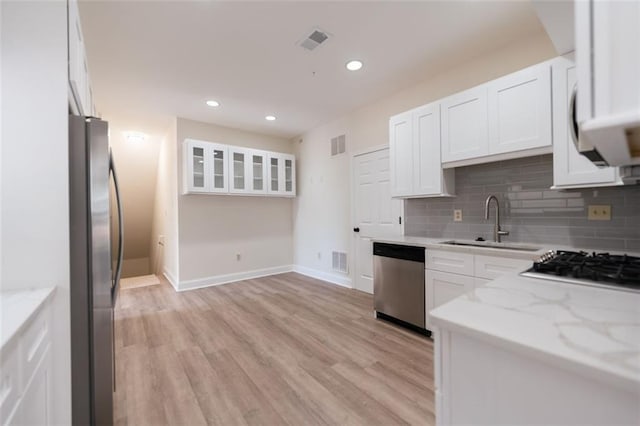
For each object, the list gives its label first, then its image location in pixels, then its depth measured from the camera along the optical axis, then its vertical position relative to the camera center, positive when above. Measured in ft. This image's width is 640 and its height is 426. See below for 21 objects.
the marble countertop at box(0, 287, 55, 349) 2.84 -1.11
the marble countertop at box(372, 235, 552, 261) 6.53 -0.99
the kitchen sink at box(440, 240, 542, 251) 7.46 -1.00
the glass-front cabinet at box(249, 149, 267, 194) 15.75 +2.45
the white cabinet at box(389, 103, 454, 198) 9.11 +1.95
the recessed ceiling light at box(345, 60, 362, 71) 9.43 +5.05
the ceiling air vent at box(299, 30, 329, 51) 7.88 +5.04
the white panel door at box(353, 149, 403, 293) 12.21 +0.14
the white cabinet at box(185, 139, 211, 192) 13.64 +2.42
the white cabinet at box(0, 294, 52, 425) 2.73 -1.78
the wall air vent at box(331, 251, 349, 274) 14.64 -2.63
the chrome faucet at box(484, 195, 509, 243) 8.31 -0.38
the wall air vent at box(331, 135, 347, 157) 14.56 +3.60
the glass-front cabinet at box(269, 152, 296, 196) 16.63 +2.39
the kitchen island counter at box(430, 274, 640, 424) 1.80 -1.03
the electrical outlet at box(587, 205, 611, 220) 6.82 -0.10
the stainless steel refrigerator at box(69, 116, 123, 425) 4.56 -1.02
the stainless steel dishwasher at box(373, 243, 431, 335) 8.66 -2.39
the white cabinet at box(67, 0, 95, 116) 4.71 +2.81
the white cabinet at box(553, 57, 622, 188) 6.26 +1.40
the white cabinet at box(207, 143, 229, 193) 14.30 +2.47
